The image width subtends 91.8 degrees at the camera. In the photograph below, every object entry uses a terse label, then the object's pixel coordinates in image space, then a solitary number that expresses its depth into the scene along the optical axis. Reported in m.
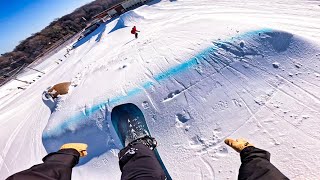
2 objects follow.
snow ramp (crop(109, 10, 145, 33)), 10.51
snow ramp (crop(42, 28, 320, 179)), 2.95
